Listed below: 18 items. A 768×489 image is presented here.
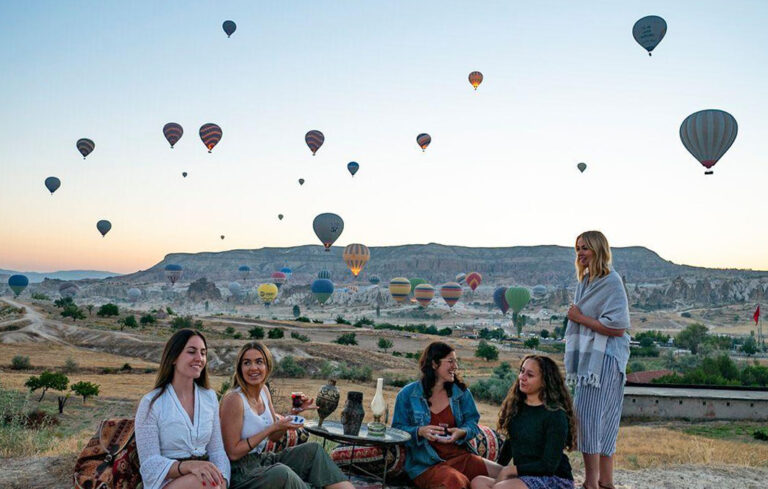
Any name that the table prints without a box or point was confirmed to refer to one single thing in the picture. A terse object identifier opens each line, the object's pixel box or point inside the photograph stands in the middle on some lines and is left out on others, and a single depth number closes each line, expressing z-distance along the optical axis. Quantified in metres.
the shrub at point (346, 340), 47.12
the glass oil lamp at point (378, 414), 5.31
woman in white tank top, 4.42
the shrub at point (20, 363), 27.78
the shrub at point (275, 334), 45.32
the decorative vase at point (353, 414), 5.28
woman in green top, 4.75
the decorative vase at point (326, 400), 5.29
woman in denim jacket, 5.35
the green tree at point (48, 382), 20.32
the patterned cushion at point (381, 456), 5.78
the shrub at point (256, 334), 44.59
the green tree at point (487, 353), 43.28
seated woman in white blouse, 3.92
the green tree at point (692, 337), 55.97
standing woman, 5.21
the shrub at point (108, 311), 54.44
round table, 5.15
